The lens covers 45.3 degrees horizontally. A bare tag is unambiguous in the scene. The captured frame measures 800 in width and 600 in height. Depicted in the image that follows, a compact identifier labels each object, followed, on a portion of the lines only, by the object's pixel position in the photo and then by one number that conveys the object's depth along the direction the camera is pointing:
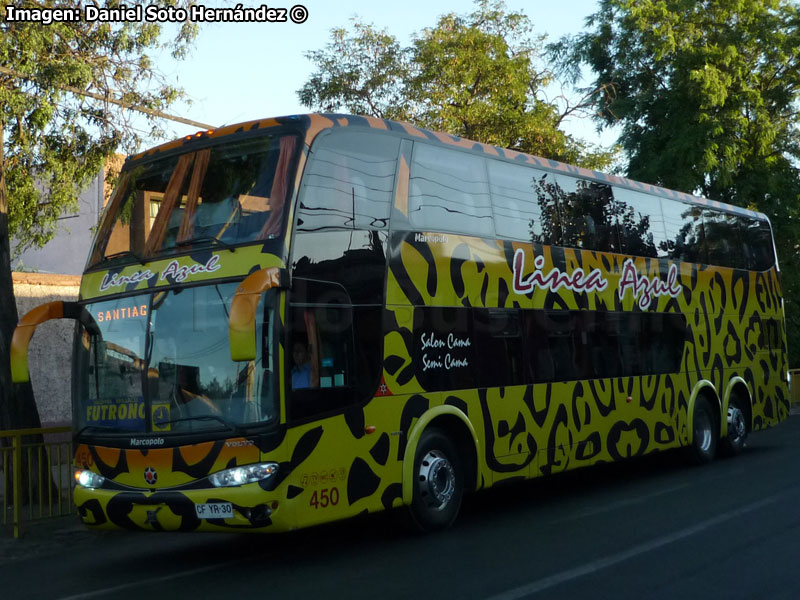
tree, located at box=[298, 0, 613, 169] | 23.61
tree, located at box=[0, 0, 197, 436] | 12.37
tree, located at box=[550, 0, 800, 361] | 28.58
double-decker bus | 7.92
